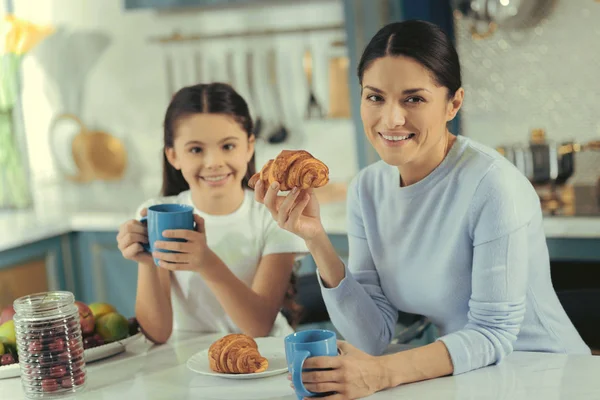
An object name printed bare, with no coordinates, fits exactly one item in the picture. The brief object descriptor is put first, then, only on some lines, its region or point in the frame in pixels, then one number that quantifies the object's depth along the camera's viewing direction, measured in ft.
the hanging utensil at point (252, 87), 11.65
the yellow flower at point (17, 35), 12.07
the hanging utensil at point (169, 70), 12.39
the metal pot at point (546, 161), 9.27
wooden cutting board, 11.07
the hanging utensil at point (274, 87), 11.69
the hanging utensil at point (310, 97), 11.39
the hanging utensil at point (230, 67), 11.95
